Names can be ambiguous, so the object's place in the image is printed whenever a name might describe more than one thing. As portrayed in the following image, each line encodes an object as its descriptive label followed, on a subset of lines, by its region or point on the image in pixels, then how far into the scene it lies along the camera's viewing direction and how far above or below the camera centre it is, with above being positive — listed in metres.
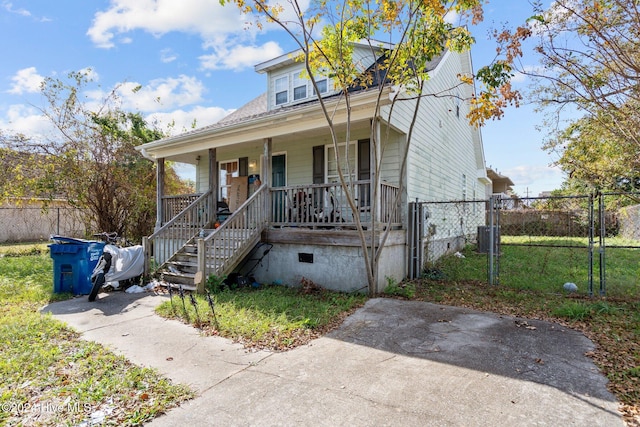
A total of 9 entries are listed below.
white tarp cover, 7.19 -1.02
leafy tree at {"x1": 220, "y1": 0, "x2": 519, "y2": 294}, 5.75 +3.29
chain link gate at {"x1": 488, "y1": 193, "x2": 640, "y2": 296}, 6.14 -0.41
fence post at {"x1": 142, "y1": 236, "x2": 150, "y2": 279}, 7.88 -0.90
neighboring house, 25.21 +3.01
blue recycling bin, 6.88 -1.05
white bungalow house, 7.06 +0.94
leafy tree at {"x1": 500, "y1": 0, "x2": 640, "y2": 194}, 5.34 +2.79
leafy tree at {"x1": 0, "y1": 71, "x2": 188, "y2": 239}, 11.91 +2.10
